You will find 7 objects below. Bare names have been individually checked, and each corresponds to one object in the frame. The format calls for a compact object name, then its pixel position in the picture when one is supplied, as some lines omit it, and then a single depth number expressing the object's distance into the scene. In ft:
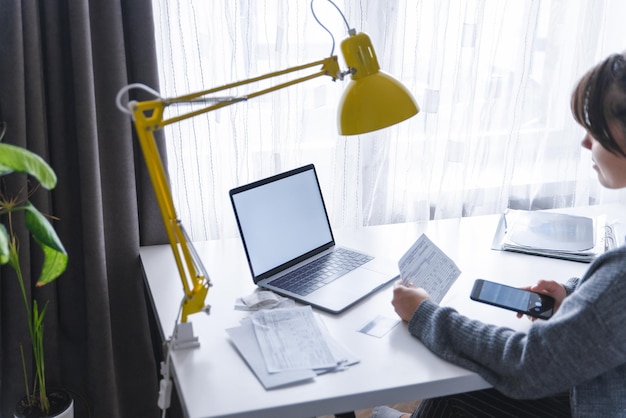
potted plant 3.70
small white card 4.16
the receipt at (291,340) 3.79
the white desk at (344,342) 3.53
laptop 4.69
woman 3.43
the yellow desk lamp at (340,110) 3.67
